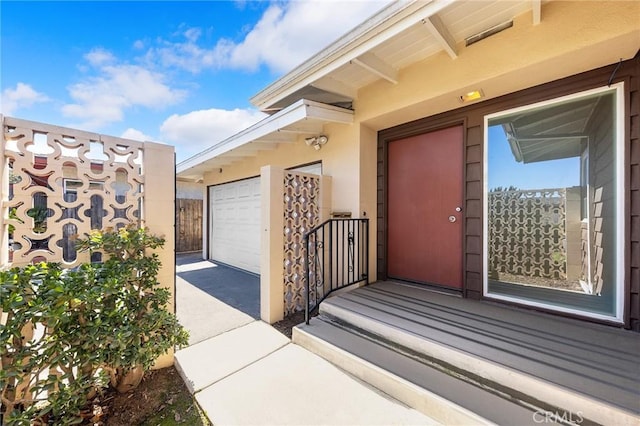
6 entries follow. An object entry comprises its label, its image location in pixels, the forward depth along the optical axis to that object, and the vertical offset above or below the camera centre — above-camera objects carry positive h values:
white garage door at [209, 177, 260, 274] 5.81 -0.37
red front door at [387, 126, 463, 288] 3.20 +0.03
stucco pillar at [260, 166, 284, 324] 3.12 -0.45
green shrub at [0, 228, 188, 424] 1.46 -0.82
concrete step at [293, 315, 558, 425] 1.53 -1.28
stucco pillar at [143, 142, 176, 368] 2.18 +0.05
